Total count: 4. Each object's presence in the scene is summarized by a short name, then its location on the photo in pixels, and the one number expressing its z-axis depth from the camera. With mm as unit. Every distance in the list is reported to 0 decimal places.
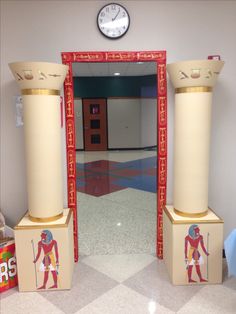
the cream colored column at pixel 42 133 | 2512
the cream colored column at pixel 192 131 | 2561
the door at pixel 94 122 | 11289
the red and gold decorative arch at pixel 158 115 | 2924
